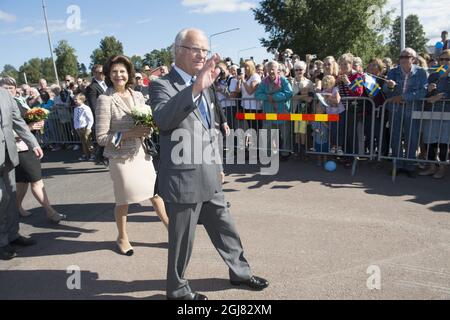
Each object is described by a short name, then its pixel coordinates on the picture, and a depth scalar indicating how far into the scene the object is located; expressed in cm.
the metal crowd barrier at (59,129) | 1098
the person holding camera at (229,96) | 870
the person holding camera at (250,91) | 823
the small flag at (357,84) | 687
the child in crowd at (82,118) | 916
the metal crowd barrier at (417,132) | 623
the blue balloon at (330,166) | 699
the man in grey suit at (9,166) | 420
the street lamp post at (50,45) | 3221
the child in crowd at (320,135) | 730
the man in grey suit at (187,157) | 254
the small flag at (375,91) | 684
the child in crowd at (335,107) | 698
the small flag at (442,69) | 631
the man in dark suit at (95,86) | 798
